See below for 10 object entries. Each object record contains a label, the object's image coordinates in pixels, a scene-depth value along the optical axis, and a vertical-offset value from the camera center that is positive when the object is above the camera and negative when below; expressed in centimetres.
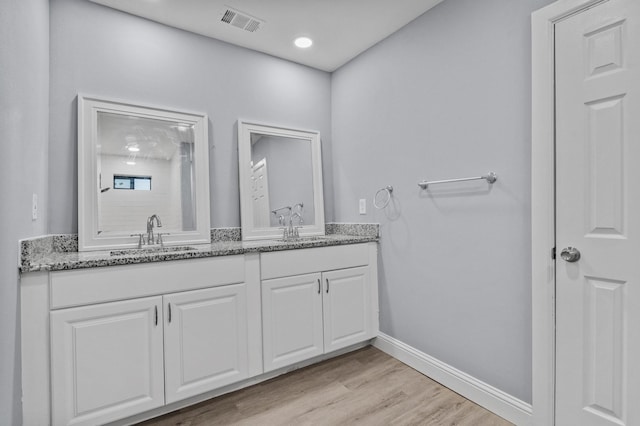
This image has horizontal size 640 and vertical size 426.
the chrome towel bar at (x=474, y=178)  174 +17
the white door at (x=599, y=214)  127 -3
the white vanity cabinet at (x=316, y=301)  203 -65
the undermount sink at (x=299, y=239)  243 -23
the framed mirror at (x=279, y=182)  252 +24
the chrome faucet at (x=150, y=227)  212 -10
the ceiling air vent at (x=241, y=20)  213 +134
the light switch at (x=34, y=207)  158 +3
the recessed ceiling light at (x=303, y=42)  244 +133
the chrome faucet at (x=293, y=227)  262 -14
